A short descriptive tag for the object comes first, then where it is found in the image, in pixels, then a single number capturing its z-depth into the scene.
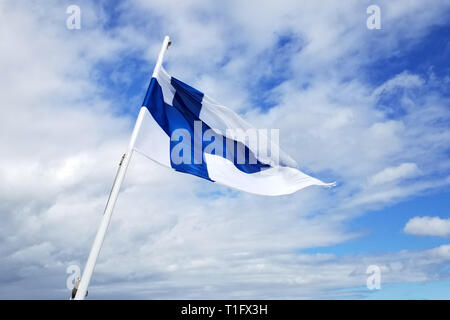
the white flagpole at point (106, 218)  9.95
